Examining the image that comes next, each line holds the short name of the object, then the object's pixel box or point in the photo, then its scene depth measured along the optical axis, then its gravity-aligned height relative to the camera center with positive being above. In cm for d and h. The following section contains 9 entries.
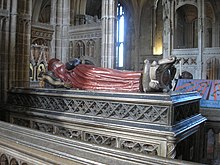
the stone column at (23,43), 613 +104
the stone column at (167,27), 1388 +338
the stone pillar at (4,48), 549 +82
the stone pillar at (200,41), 1291 +240
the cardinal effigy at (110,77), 338 +10
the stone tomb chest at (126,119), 288 -52
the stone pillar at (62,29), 1138 +265
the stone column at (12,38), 567 +106
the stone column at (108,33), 1003 +215
